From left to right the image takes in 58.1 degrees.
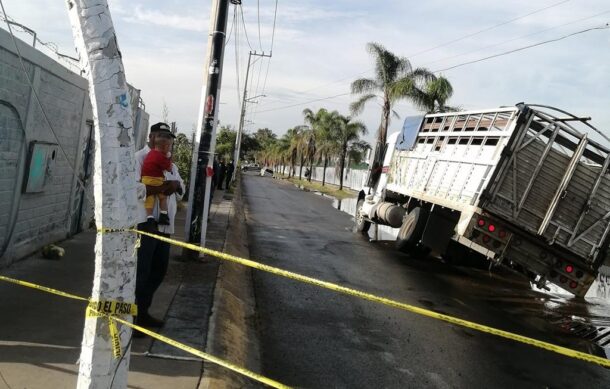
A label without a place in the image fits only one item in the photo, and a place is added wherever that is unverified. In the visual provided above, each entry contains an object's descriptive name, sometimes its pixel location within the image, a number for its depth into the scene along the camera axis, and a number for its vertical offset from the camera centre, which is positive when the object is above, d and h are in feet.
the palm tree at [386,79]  102.74 +9.09
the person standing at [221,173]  91.73 -13.98
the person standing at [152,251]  15.38 -4.88
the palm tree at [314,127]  174.70 -5.34
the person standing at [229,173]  97.03 -14.49
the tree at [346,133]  159.22 -4.32
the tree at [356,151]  161.75 -9.25
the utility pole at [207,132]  26.84 -2.18
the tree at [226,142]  192.64 -18.42
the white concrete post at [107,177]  7.78 -1.56
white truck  28.32 -2.12
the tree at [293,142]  232.80 -16.31
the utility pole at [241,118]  131.34 -6.11
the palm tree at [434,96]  98.12 +7.02
